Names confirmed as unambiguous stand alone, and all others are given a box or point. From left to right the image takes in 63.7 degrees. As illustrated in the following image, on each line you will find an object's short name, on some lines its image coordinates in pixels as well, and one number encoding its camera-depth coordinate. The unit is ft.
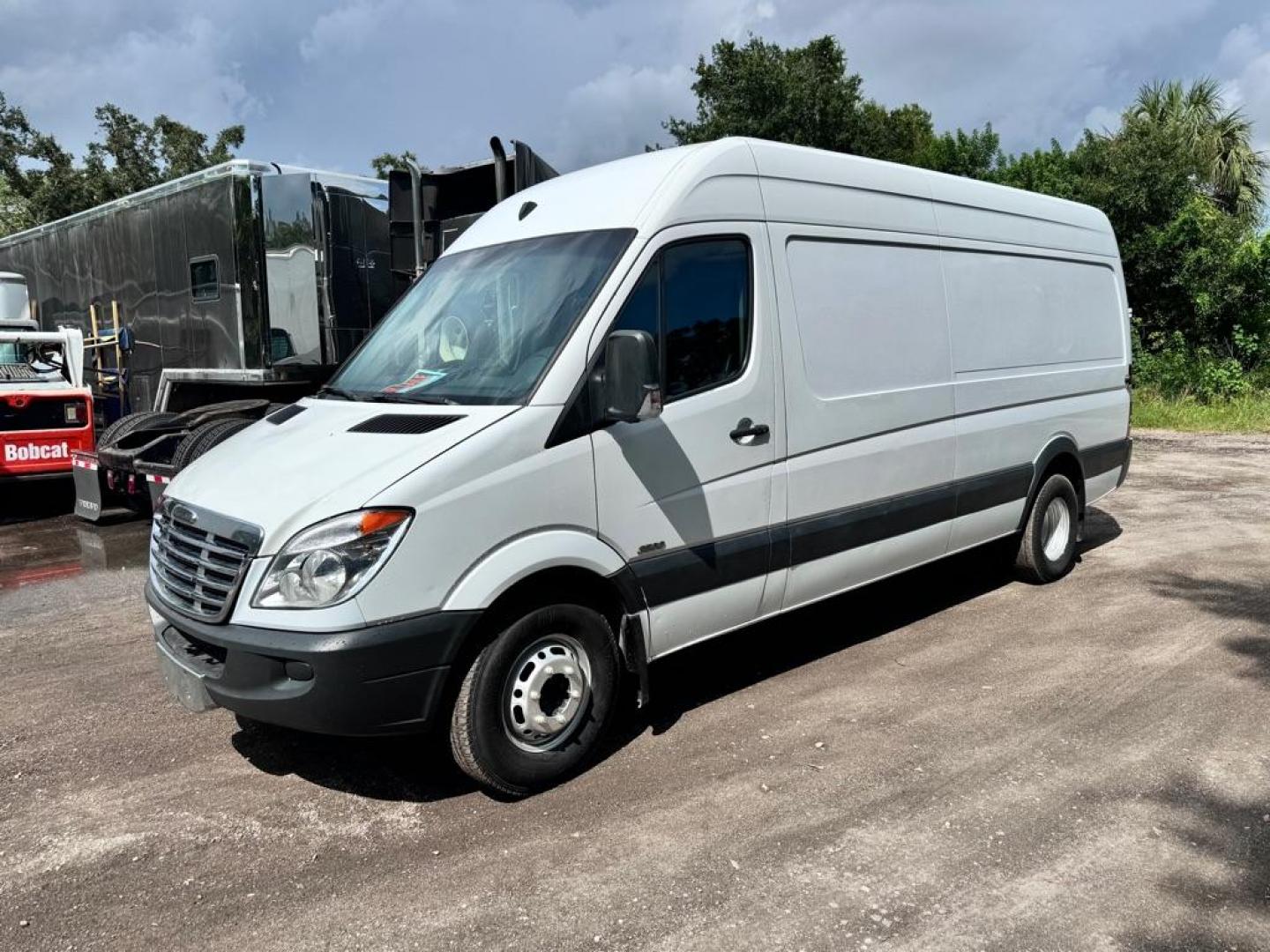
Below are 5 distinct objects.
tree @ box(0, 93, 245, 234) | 101.81
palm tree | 85.92
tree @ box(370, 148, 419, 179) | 132.77
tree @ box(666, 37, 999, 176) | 96.02
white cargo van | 11.84
